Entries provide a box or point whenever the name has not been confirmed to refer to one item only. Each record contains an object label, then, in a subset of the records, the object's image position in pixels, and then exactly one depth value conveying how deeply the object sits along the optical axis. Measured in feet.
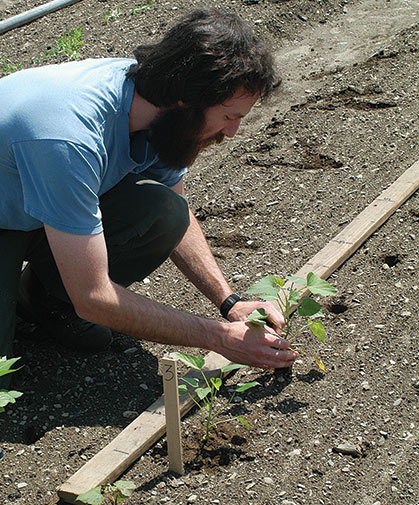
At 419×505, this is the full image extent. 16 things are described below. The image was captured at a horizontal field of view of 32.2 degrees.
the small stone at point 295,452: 7.99
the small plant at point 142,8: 21.47
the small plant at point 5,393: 6.37
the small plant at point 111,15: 21.14
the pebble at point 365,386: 8.85
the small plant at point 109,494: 6.81
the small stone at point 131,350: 9.76
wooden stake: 6.88
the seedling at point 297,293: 8.17
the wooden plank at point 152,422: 7.37
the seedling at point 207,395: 7.70
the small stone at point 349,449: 7.94
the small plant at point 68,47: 18.92
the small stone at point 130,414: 8.64
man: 7.41
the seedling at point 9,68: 18.21
